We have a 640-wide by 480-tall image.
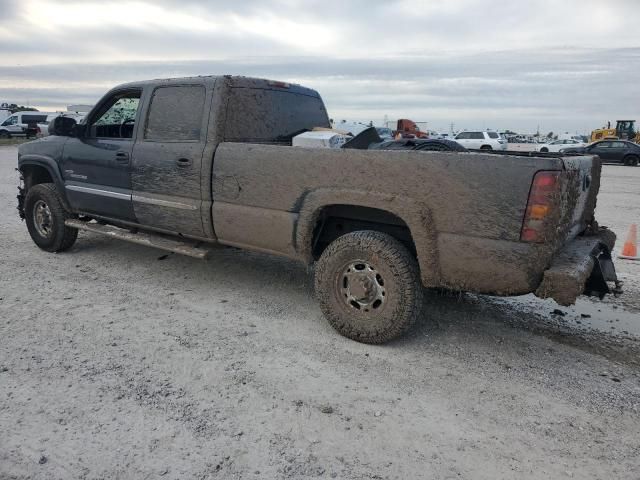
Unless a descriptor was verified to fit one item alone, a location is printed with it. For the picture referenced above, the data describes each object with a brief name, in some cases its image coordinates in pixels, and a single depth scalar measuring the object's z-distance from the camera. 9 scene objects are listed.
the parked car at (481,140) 28.09
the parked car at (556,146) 31.31
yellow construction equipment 38.53
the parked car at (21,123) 38.25
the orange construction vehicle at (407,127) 39.85
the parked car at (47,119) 38.44
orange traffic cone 6.34
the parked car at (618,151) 25.83
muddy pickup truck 3.24
